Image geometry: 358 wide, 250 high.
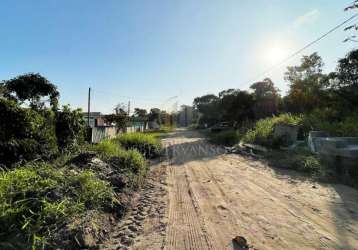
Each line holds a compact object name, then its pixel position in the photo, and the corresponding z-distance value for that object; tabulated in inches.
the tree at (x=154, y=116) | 2250.4
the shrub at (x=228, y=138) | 670.8
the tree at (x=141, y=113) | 2432.1
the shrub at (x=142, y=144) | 451.6
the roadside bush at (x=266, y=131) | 522.8
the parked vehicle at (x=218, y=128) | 1172.2
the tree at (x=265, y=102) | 911.7
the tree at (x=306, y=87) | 798.5
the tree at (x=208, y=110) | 1838.1
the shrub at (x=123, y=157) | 287.8
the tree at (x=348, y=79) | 561.0
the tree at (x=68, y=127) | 381.1
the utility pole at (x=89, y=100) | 804.8
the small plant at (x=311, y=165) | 306.8
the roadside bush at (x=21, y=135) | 250.2
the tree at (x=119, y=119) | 964.4
